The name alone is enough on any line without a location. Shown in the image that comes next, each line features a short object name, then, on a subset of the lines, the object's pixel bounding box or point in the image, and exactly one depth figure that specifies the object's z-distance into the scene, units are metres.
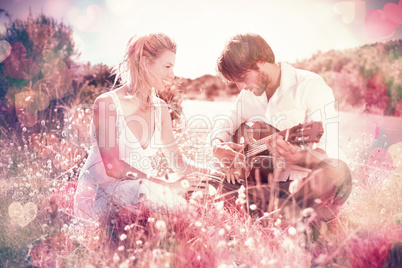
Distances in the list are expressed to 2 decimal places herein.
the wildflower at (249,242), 2.36
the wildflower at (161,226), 2.53
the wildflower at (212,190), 2.71
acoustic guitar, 3.08
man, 3.27
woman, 3.22
